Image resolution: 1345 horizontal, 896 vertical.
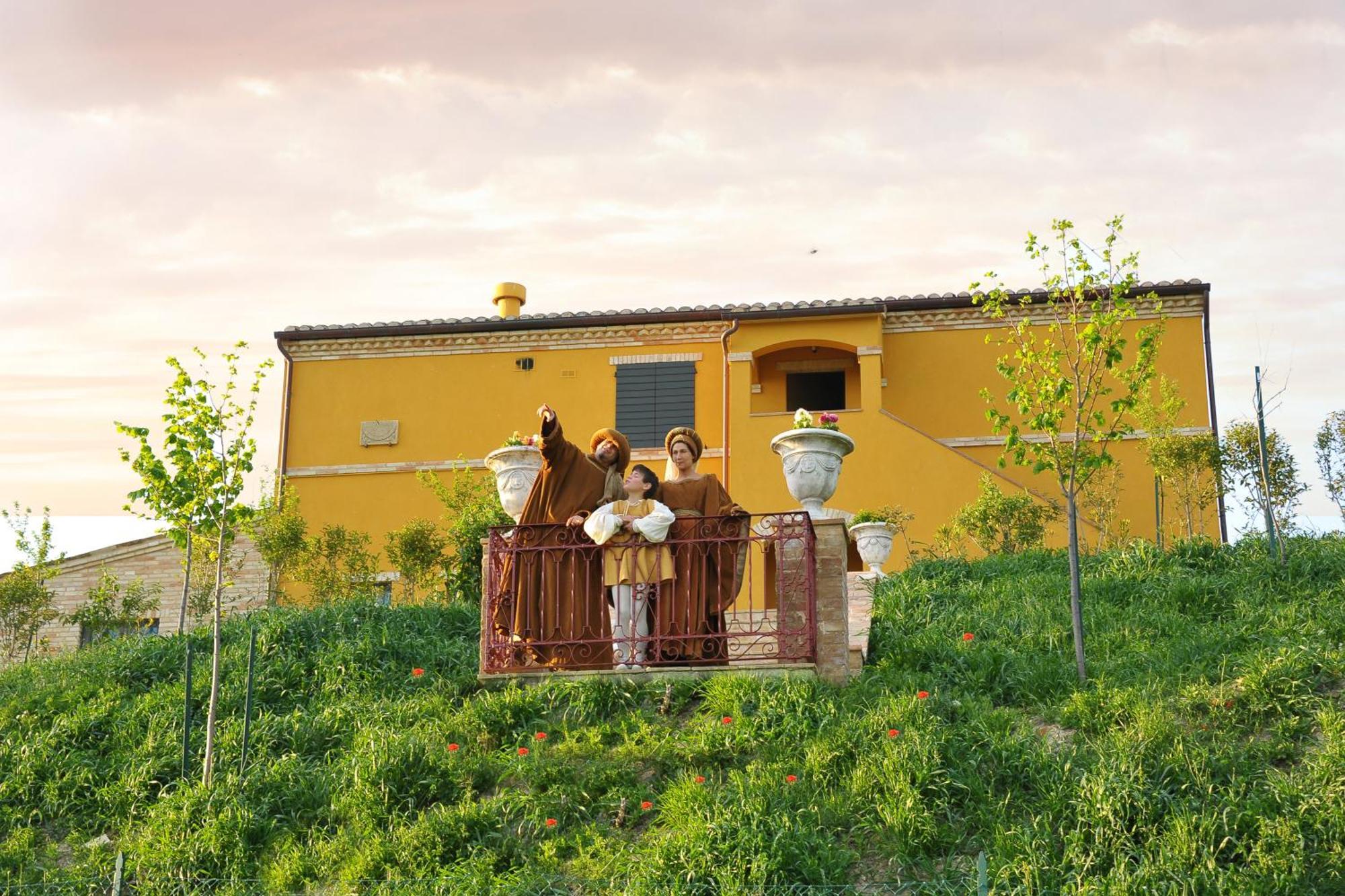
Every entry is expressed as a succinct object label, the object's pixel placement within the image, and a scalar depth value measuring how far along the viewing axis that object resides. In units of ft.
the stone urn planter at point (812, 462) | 40.93
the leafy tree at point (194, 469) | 36.76
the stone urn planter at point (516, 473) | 44.04
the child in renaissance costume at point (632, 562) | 35.81
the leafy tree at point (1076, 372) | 38.29
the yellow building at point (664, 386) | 69.10
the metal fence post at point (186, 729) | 35.83
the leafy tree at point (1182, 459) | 60.13
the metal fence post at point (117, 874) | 30.07
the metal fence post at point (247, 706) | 35.17
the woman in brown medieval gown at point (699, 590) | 35.83
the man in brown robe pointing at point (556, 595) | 36.52
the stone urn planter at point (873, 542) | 53.31
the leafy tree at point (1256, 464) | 55.72
